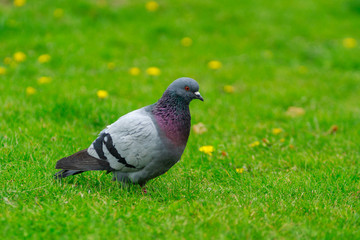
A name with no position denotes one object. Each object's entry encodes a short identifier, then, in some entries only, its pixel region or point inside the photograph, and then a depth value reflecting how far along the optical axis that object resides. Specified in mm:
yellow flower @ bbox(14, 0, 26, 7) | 15570
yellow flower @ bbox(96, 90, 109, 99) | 10148
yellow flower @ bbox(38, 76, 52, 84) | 11180
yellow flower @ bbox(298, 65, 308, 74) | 14103
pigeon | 6594
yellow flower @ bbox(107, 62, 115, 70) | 12820
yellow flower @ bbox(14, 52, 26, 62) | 12422
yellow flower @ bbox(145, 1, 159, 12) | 16828
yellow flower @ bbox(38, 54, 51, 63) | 12570
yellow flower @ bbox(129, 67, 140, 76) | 12437
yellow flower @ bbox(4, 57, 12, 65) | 12484
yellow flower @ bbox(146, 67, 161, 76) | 12380
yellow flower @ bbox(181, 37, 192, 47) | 15273
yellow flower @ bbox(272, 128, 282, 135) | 9770
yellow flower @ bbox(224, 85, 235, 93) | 12320
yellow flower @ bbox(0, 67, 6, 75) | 11734
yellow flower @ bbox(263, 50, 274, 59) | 14947
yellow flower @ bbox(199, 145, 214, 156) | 8445
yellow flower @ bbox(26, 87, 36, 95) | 10398
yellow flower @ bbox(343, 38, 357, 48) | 15801
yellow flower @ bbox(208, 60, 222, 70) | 13719
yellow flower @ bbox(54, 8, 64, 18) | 15352
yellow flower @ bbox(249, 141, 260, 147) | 9062
